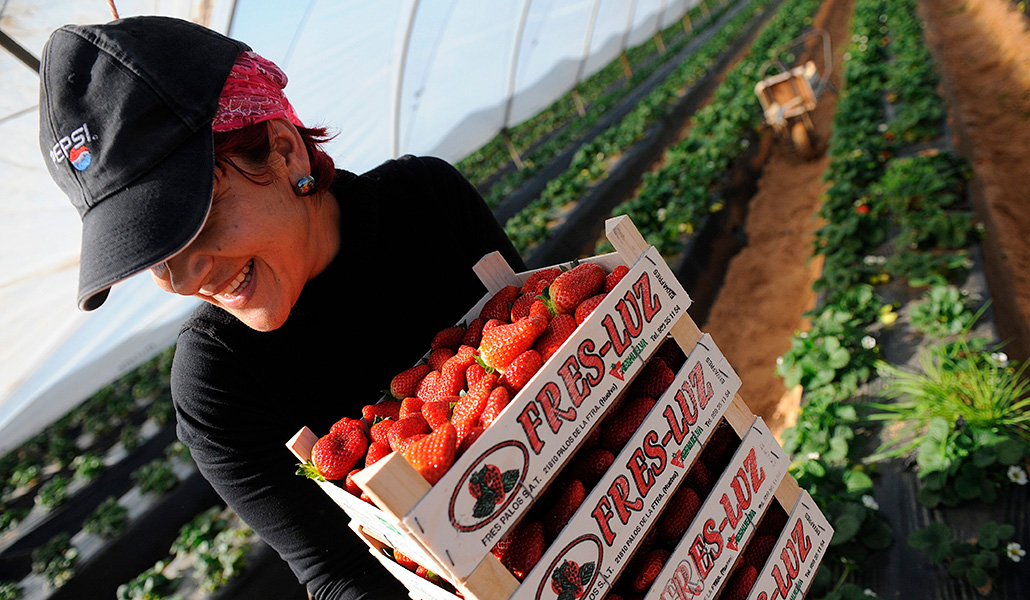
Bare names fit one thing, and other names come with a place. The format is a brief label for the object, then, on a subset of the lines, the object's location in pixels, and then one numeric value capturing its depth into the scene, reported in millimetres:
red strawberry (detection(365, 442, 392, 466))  1188
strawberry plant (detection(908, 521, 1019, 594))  2037
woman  1052
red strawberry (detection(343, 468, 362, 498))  1226
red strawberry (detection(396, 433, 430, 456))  1094
